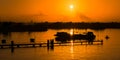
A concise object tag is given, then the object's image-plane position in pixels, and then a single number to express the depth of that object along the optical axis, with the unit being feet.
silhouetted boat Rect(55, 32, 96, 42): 323.04
